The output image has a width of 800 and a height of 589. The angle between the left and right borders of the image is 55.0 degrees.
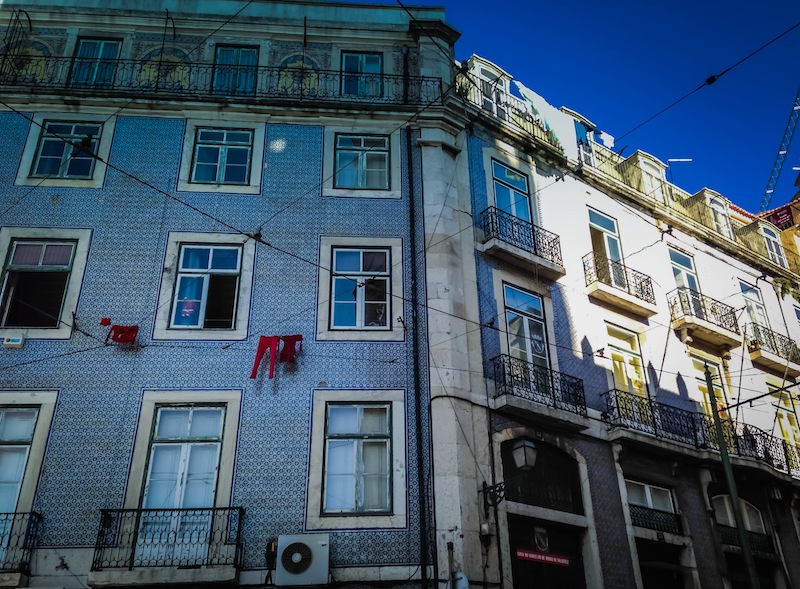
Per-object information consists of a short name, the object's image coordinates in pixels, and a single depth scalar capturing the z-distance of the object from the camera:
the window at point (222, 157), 14.02
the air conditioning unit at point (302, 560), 10.62
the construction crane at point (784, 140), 50.57
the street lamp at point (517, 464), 11.68
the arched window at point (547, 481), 12.86
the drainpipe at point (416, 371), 11.12
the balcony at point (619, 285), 15.95
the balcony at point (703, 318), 17.39
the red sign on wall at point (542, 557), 12.12
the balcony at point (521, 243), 14.54
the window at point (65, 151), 14.01
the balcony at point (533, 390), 12.88
